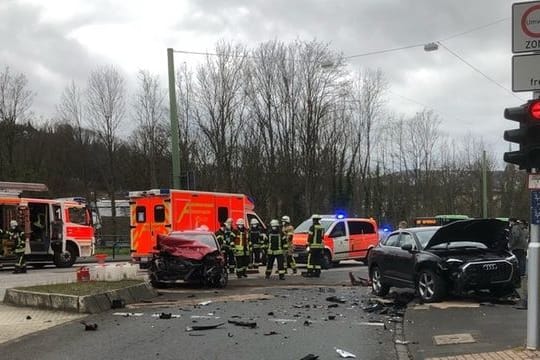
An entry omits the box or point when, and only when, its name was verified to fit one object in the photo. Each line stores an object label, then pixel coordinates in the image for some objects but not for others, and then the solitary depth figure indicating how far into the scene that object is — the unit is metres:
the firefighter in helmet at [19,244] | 23.09
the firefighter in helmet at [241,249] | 19.95
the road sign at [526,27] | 7.48
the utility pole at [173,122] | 23.50
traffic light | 7.40
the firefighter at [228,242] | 20.41
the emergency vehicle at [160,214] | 21.72
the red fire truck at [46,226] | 25.56
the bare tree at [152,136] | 49.03
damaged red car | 16.25
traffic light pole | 7.29
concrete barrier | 12.07
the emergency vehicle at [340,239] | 24.94
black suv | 12.02
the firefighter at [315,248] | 19.98
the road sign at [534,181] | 7.53
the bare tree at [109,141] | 49.03
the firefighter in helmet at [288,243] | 20.56
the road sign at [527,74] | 7.38
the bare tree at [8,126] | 47.78
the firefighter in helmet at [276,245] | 19.47
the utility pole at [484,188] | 48.56
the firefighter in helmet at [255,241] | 21.91
